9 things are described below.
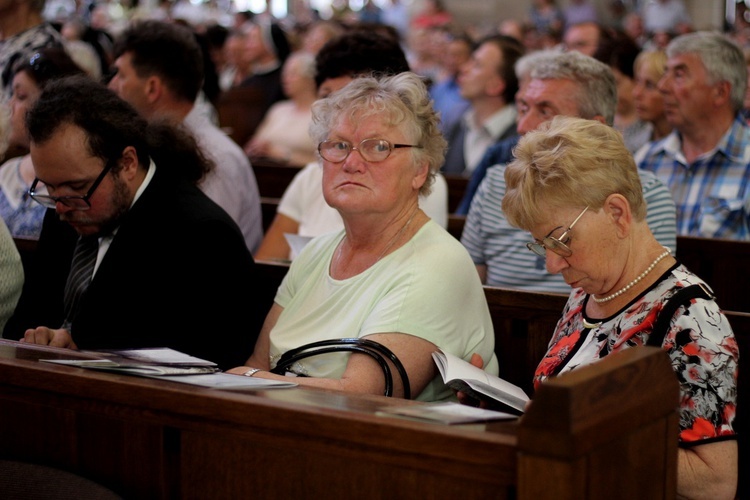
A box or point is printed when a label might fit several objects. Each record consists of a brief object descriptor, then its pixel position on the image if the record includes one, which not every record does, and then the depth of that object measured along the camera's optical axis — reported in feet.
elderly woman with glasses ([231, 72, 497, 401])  15.72
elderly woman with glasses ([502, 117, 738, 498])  12.91
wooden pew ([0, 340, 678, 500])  9.34
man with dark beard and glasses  18.03
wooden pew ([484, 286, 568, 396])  17.79
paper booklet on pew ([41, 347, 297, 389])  11.93
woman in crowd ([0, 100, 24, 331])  19.44
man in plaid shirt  27.86
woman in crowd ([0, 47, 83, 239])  24.80
